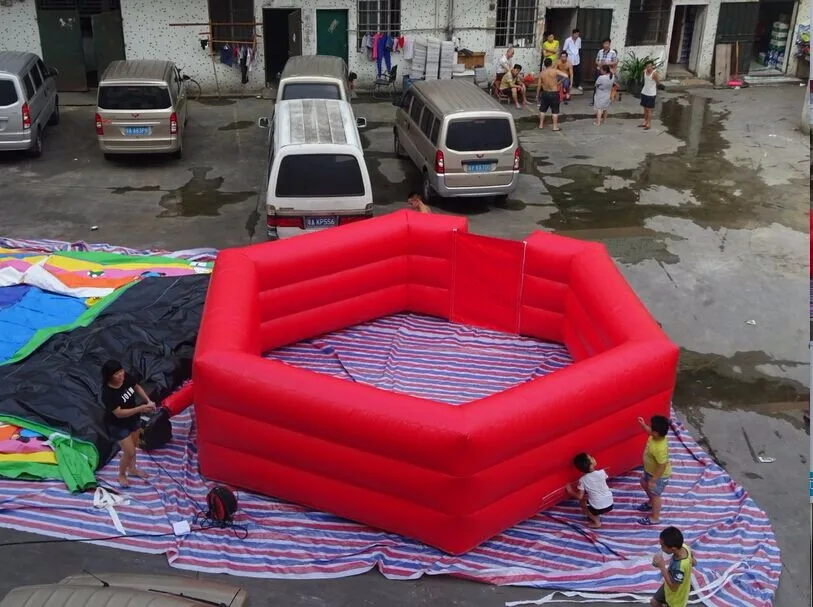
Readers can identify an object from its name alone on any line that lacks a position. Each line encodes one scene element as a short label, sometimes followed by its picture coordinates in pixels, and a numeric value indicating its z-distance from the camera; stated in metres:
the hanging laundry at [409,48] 21.85
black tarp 8.34
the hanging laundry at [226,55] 21.61
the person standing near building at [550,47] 22.12
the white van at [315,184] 11.77
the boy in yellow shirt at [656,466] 7.34
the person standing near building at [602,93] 19.42
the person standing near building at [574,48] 21.79
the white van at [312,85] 16.47
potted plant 22.64
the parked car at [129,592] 4.98
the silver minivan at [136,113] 16.11
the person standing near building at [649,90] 19.03
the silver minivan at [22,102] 15.88
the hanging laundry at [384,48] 21.73
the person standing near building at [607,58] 20.91
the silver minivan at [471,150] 14.45
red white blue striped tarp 7.01
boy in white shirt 7.34
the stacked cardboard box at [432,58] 21.44
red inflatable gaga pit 6.82
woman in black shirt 7.58
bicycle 21.84
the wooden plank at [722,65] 23.69
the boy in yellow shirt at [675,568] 6.06
